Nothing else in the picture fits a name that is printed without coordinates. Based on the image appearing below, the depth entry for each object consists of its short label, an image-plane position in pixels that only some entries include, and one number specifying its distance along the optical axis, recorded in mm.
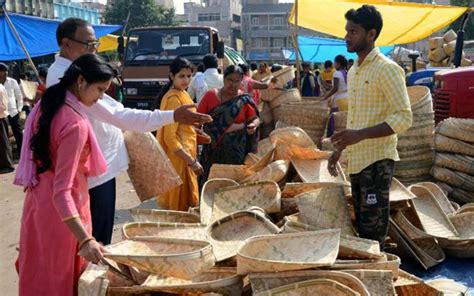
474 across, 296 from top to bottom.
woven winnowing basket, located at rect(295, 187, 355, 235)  3070
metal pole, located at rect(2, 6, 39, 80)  6191
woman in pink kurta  2059
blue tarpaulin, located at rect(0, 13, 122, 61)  8462
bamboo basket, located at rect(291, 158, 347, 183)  3771
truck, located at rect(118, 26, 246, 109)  10422
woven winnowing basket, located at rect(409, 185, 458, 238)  3536
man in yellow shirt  2689
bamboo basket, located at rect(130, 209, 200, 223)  3139
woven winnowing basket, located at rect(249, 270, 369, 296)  2266
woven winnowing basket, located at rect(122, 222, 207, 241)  2832
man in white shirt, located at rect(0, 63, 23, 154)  8406
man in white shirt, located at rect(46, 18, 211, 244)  2729
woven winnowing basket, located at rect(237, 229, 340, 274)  2275
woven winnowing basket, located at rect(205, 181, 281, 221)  3369
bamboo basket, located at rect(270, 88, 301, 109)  6699
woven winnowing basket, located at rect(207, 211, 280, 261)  2826
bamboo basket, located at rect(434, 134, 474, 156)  4711
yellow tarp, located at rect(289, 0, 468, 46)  8305
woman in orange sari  3867
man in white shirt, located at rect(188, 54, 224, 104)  6879
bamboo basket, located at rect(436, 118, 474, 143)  4680
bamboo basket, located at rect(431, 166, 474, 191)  4641
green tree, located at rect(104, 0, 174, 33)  42188
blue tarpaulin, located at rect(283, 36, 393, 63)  18452
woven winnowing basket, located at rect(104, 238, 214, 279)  2172
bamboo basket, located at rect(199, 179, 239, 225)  3345
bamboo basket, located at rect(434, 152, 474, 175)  4660
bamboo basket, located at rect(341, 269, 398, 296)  2350
